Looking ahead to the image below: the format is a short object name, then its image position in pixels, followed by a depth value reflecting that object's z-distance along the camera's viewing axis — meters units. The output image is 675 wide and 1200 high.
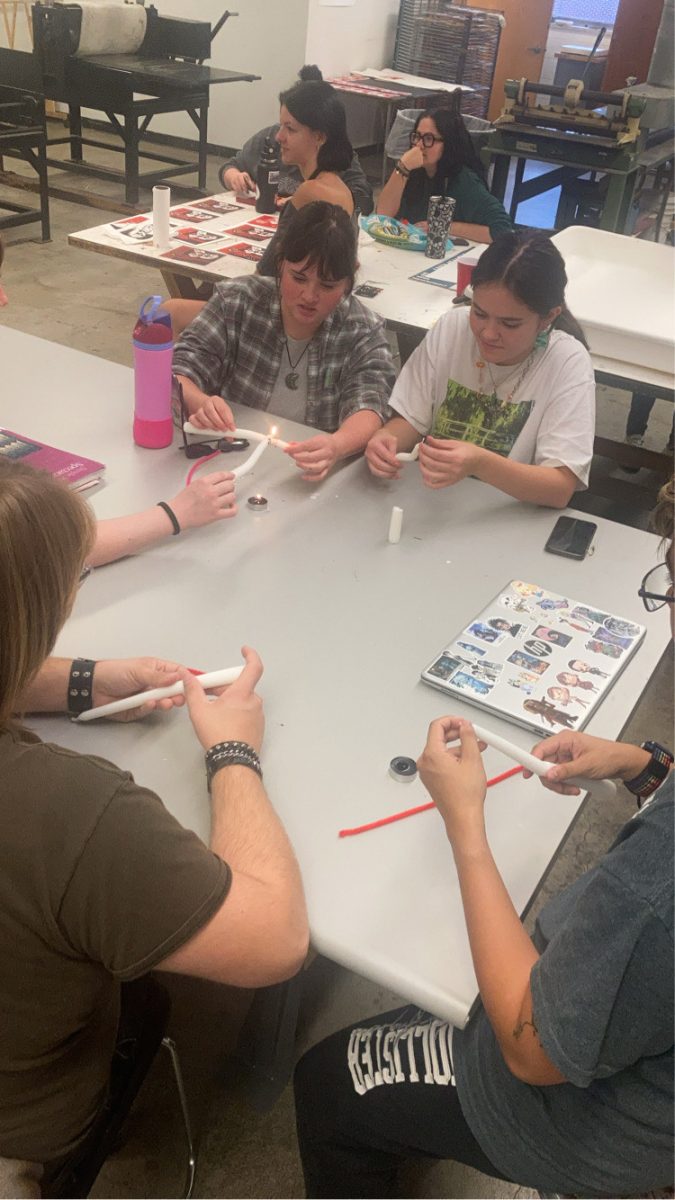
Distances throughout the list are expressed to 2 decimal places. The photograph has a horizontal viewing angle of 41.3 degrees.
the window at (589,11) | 7.22
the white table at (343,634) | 1.01
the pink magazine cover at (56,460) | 1.67
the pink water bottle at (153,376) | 1.75
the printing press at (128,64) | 5.64
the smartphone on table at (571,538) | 1.66
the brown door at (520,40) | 7.01
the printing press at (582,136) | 4.46
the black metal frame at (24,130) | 5.05
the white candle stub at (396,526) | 1.61
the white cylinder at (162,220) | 3.00
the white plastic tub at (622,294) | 2.45
